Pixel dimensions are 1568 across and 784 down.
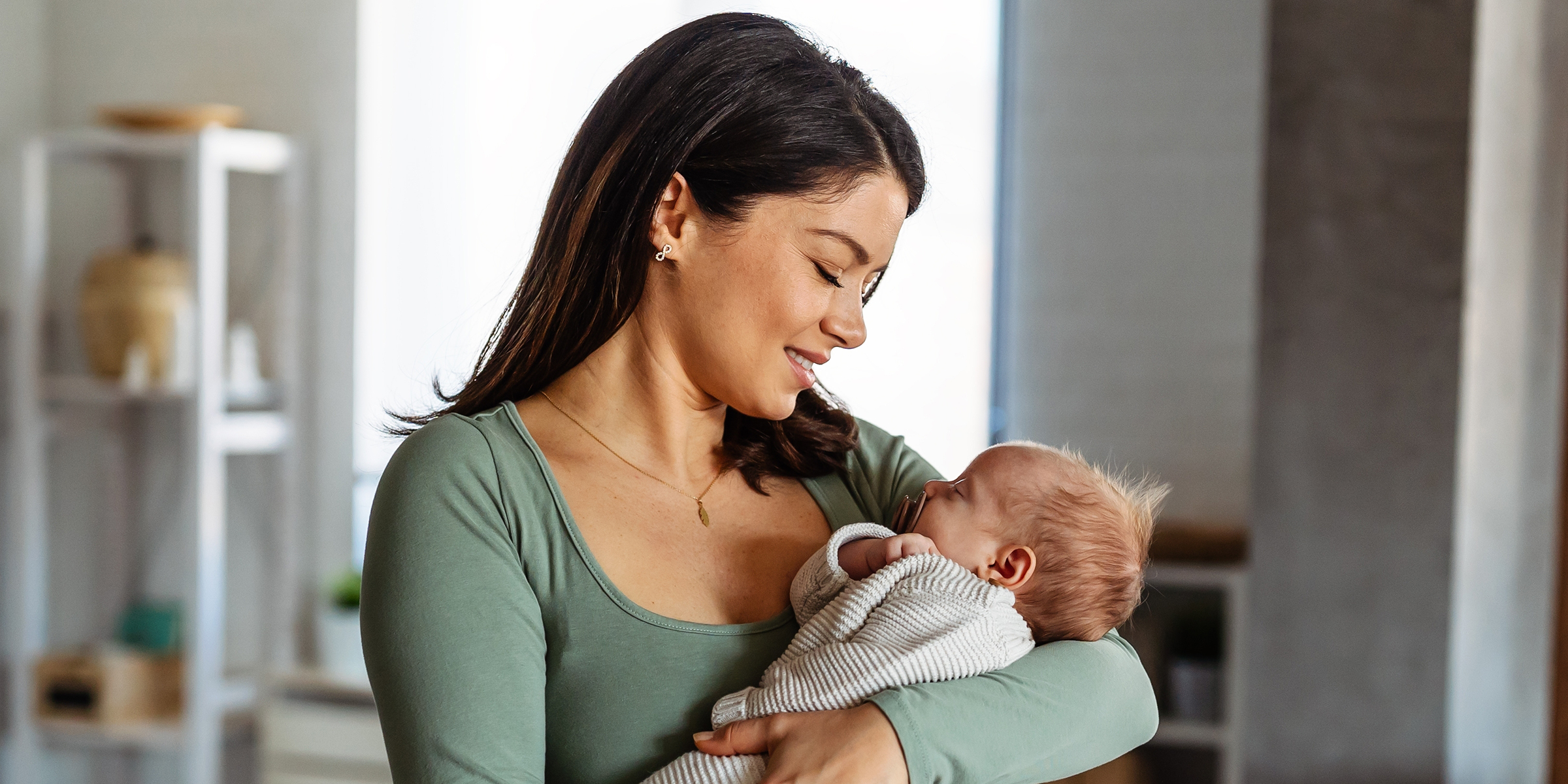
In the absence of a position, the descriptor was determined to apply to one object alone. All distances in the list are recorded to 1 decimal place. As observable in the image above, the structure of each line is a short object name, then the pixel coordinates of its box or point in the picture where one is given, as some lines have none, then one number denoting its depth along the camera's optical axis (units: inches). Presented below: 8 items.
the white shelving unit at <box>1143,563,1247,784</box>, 131.7
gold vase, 148.2
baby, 46.4
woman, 43.6
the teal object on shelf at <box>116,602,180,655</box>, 156.6
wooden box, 150.2
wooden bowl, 148.7
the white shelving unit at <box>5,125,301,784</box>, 146.3
